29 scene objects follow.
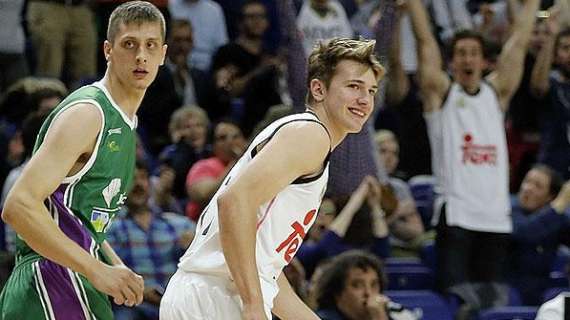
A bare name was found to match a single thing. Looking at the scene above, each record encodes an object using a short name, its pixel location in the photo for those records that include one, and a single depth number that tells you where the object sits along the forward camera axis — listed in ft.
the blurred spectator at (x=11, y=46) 65.10
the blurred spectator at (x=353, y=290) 47.44
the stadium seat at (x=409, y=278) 56.80
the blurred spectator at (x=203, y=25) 72.28
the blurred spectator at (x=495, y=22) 73.56
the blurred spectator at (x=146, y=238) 50.29
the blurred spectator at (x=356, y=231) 53.78
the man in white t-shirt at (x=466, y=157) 56.70
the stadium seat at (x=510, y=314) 49.06
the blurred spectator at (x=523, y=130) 68.59
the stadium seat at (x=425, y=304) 51.83
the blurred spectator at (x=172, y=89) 66.90
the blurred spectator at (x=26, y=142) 47.29
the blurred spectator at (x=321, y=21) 67.82
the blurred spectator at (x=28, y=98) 55.67
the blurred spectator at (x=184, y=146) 61.21
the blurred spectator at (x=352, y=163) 58.03
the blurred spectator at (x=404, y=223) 61.52
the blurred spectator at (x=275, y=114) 55.06
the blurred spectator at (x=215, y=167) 56.13
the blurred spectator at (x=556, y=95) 64.54
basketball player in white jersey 26.48
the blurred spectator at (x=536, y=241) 57.41
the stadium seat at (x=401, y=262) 57.41
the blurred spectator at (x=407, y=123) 67.41
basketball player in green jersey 27.94
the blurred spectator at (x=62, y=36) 66.54
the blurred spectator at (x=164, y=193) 56.95
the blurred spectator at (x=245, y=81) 67.05
